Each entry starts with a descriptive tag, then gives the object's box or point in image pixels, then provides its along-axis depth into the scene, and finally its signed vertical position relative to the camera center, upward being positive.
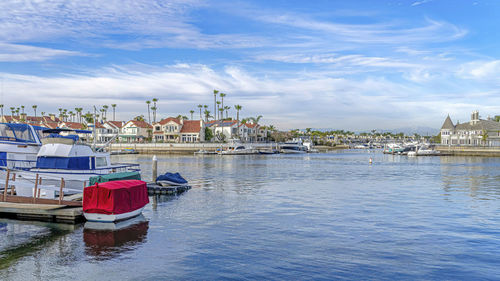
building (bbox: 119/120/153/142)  143.89 +4.55
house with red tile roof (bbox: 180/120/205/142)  138.25 +4.17
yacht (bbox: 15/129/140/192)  26.20 -1.29
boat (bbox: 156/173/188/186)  35.41 -3.30
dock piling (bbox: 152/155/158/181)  38.44 -2.37
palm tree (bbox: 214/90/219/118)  169.75 +20.25
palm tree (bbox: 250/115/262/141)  176.38 +11.13
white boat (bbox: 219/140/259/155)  120.88 -2.01
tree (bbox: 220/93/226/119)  170.38 +21.31
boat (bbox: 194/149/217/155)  119.43 -2.57
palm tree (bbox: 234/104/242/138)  167.00 +15.27
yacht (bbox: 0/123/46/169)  27.74 -0.03
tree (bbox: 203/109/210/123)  182.00 +14.37
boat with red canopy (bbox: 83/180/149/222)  20.36 -3.03
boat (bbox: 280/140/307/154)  146.93 -1.81
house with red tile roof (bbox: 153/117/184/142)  138.88 +5.00
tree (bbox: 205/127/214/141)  139.00 +3.47
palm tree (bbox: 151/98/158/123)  177.61 +17.27
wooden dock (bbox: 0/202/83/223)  20.97 -3.65
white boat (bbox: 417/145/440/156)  122.00 -2.97
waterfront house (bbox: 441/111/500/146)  139.12 +3.72
